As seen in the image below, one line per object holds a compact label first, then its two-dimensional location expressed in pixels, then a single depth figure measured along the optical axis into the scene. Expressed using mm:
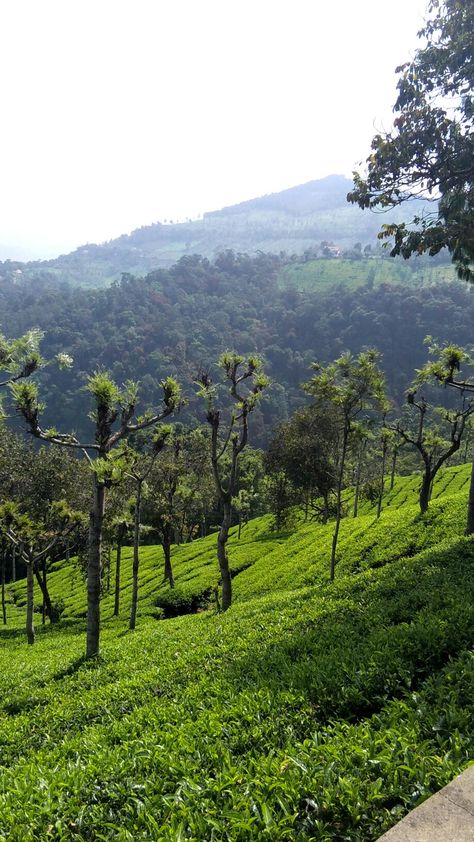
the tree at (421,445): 19453
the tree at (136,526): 16344
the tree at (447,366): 14570
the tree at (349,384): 16391
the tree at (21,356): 11203
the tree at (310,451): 38375
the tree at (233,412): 16094
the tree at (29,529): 19234
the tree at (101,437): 10539
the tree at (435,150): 11312
